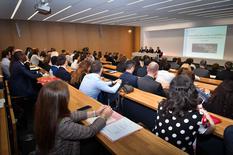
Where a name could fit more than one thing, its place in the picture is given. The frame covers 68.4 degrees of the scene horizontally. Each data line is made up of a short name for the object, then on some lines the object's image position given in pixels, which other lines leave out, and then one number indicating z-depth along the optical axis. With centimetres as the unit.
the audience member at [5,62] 468
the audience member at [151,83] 284
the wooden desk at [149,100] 166
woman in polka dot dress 144
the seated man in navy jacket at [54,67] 388
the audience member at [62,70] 367
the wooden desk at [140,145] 122
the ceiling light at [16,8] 530
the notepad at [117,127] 141
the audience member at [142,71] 515
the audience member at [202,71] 487
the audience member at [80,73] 335
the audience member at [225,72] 453
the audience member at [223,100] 202
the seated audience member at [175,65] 655
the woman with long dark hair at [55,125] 122
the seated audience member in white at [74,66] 532
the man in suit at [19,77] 322
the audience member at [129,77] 326
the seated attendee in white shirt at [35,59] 664
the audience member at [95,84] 251
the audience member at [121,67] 562
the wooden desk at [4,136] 147
